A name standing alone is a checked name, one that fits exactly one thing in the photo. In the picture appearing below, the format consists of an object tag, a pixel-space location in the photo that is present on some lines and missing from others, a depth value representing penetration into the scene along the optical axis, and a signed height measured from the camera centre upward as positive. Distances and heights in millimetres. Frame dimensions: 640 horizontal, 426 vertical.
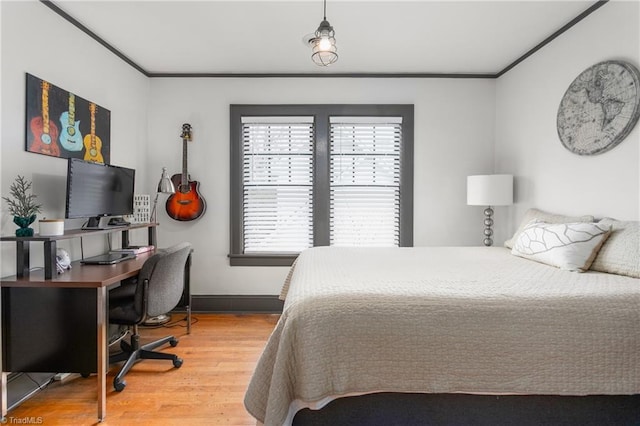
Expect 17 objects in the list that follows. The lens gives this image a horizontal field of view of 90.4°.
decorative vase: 1800 -75
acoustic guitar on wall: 3293 +105
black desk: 1751 -652
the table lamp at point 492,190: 2887 +207
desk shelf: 1769 -231
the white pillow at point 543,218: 2176 -40
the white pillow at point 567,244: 1794 -187
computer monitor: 2107 +160
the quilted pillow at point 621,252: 1639 -211
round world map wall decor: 1934 +702
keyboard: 2243 -347
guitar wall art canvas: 2045 +641
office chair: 2068 -600
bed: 1191 -521
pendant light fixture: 1768 +966
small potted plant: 1812 +29
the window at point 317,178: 3367 +365
